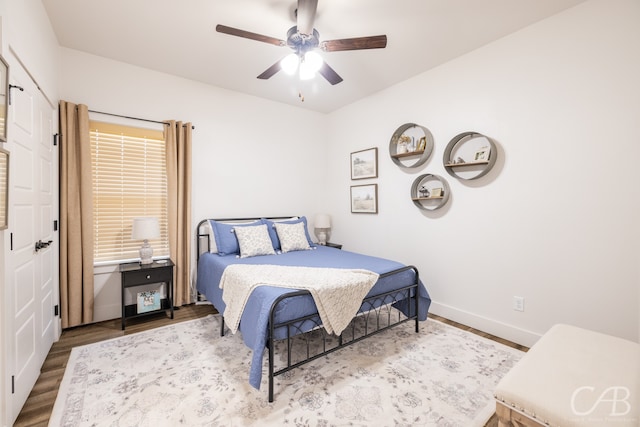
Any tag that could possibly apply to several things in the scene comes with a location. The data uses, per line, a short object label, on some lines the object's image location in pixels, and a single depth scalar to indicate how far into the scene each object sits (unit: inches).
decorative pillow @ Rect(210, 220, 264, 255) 134.3
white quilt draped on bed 85.7
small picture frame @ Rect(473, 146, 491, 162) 112.6
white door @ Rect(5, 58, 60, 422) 66.6
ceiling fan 79.4
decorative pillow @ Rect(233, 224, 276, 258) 131.6
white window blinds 125.0
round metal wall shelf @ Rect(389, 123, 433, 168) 134.4
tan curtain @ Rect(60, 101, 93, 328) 111.4
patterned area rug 69.8
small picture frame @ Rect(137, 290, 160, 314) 124.2
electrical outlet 107.1
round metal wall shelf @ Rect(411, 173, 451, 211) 128.6
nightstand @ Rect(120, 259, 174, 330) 116.8
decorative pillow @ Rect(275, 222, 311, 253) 144.9
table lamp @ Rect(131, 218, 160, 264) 121.0
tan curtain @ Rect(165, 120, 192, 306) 135.5
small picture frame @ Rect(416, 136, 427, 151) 134.5
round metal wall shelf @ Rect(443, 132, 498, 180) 112.3
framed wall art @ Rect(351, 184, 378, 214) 162.4
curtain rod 121.1
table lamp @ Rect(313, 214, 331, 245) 182.7
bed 78.3
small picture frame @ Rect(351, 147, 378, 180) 162.3
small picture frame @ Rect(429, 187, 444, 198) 130.3
